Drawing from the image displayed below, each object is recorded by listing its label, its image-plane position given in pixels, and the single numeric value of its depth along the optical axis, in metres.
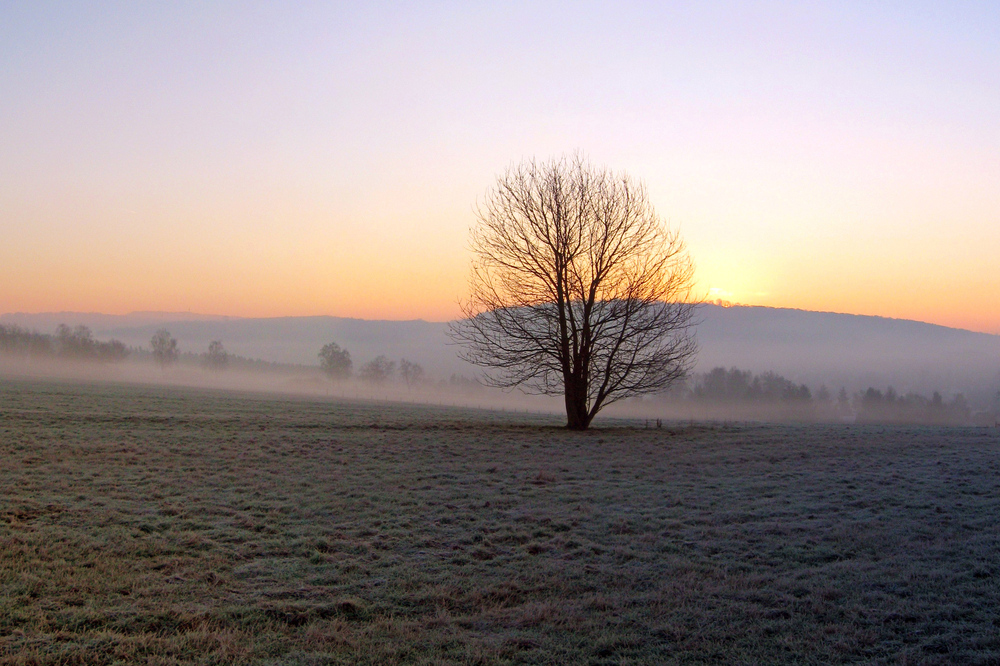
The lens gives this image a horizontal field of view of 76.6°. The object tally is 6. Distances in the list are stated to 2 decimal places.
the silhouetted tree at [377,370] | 135.25
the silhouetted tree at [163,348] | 131.56
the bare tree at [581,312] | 28.36
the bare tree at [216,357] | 140.38
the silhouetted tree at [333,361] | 120.25
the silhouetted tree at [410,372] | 141.50
